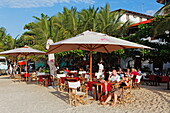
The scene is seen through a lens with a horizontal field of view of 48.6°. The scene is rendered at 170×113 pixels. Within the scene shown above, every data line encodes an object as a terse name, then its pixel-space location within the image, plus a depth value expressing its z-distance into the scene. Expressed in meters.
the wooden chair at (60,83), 9.25
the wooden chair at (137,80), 9.41
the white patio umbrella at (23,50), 13.14
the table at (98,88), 6.70
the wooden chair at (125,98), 6.74
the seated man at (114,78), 7.40
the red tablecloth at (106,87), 6.68
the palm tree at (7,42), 29.49
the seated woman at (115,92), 6.46
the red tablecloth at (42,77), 11.52
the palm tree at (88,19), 20.21
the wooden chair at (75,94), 6.38
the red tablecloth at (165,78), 10.04
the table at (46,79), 11.44
